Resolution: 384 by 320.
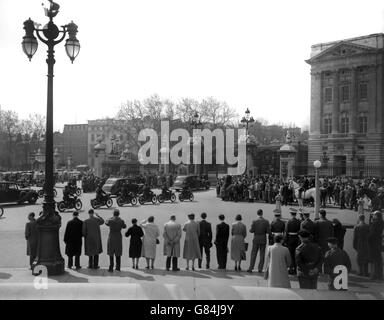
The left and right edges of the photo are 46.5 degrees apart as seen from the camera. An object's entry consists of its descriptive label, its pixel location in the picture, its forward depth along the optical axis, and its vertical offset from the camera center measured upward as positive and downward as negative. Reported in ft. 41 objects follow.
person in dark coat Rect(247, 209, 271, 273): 37.32 -5.53
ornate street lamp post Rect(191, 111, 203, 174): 157.48 +2.50
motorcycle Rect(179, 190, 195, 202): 97.19 -6.18
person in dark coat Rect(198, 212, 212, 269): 38.19 -6.01
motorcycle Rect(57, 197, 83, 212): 75.14 -6.57
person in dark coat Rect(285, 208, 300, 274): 36.19 -5.73
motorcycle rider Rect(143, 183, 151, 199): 89.15 -5.08
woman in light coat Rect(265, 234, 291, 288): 28.60 -6.26
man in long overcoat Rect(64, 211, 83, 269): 36.83 -6.05
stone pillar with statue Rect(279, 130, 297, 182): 118.42 +1.74
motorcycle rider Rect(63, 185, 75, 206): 76.38 -5.11
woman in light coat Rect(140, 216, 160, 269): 37.22 -6.20
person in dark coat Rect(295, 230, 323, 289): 28.71 -6.08
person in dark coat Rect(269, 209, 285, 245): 37.37 -4.90
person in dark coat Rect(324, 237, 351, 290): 30.25 -6.19
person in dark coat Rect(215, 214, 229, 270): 37.35 -6.42
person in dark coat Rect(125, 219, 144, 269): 36.86 -6.24
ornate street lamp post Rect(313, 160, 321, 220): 65.38 -3.80
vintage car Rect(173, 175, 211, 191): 123.44 -4.49
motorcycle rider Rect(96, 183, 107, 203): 79.76 -5.13
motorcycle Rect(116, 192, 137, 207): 84.76 -6.26
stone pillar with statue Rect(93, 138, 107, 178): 156.41 +3.42
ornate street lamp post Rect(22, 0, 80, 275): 34.24 -0.61
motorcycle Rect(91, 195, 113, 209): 79.10 -6.50
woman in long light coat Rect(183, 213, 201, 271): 37.11 -6.27
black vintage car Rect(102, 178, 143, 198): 101.16 -4.34
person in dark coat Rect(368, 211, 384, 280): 34.83 -5.86
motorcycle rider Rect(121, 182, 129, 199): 85.46 -4.71
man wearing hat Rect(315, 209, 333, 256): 36.86 -5.26
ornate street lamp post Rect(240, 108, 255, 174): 114.45 +12.78
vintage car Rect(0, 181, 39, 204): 85.15 -5.57
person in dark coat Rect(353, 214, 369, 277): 35.50 -6.28
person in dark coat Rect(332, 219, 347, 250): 38.14 -5.33
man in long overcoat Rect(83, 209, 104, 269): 36.70 -5.95
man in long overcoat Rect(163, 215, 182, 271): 36.70 -6.20
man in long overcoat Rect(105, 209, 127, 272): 35.96 -5.96
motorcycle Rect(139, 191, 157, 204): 88.43 -6.26
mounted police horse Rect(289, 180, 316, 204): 87.51 -5.38
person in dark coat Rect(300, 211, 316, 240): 36.70 -4.73
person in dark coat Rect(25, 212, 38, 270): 36.76 -5.82
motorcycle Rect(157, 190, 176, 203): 91.40 -6.09
